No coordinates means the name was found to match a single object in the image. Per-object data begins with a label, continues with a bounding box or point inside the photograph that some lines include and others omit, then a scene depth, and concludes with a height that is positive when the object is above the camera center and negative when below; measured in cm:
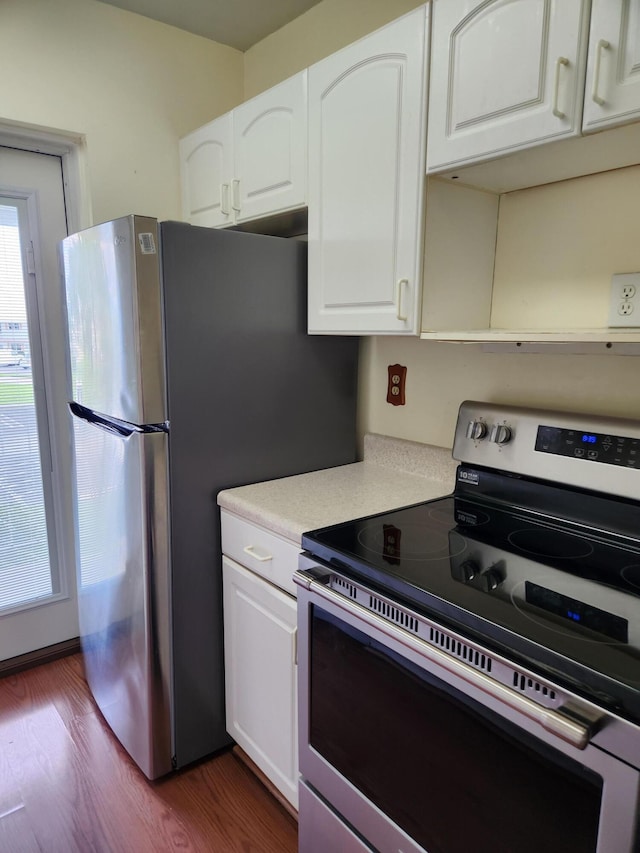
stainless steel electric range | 75 -49
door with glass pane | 204 -34
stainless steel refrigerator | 143 -26
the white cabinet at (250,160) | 159 +56
